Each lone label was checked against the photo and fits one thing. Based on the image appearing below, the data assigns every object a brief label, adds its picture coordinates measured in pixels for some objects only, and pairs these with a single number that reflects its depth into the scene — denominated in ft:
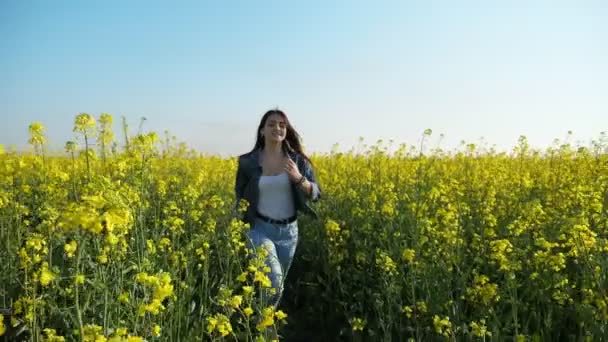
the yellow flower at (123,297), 7.22
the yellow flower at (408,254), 9.46
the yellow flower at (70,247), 7.12
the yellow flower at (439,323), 8.14
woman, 12.42
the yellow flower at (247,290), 7.49
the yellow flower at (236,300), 7.05
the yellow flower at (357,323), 9.35
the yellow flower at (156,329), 6.80
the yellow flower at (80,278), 6.51
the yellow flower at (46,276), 6.66
